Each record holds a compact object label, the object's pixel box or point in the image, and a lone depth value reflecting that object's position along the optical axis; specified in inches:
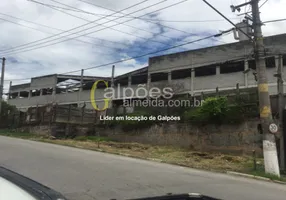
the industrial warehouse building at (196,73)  1136.8
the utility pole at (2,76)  1279.0
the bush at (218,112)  711.1
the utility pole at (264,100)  461.1
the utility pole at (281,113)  492.1
